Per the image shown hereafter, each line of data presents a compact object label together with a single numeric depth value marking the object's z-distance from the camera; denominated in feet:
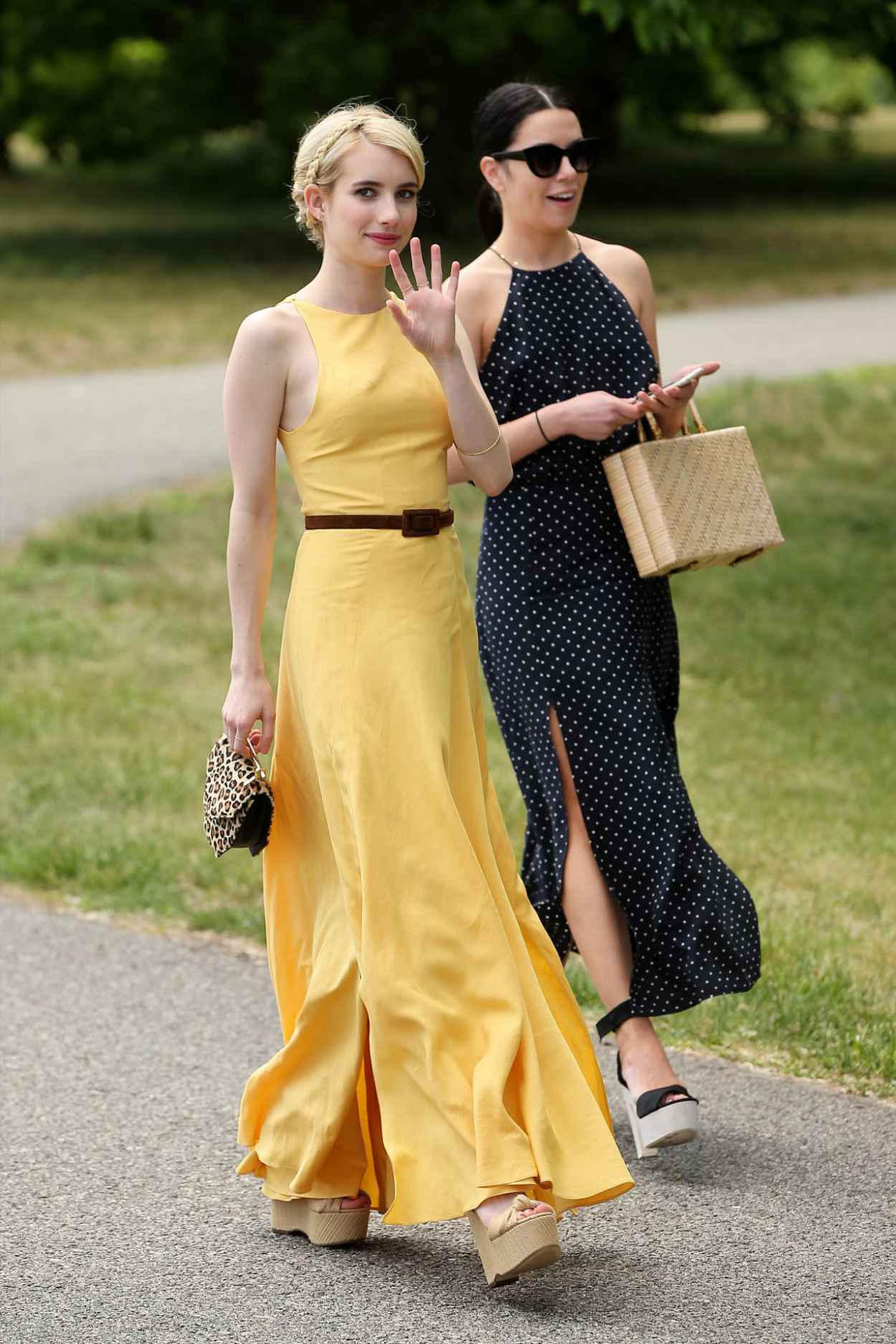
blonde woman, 21.97
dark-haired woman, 26.86
